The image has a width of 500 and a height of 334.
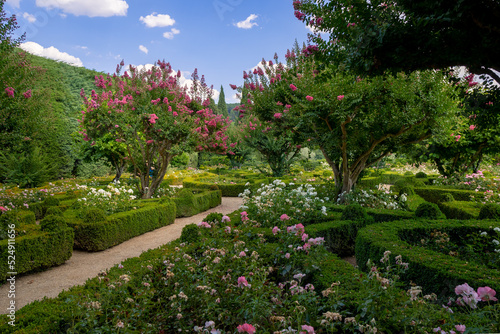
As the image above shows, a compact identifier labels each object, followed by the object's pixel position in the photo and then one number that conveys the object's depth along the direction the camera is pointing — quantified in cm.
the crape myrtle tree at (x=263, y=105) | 977
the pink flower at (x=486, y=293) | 161
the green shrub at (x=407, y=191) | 880
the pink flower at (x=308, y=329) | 156
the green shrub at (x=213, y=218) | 521
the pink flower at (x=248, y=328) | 147
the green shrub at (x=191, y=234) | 451
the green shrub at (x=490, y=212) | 558
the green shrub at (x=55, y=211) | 590
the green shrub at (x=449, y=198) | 849
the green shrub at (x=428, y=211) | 559
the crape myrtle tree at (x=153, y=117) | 907
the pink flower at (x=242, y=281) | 210
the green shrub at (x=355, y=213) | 559
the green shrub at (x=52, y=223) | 527
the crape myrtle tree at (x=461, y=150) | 1102
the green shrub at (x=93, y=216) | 612
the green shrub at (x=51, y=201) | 794
